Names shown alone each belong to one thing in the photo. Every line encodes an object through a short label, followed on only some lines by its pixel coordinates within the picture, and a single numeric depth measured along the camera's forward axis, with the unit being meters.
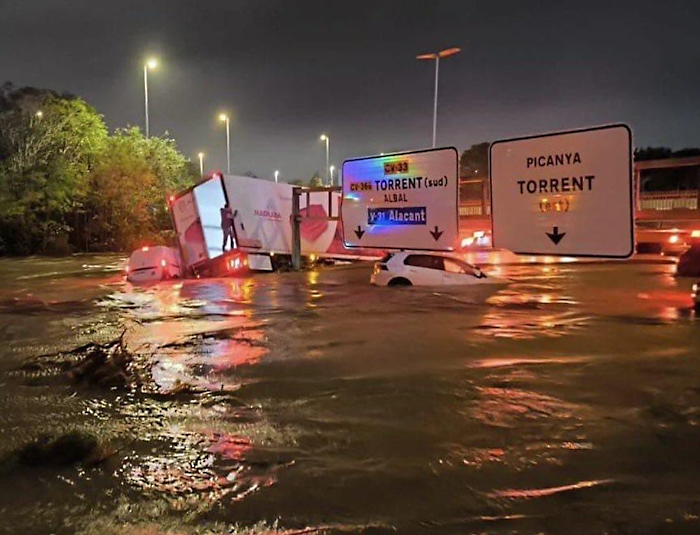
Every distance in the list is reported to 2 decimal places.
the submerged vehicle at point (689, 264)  21.06
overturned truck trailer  21.69
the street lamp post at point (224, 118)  58.62
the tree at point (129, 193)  43.78
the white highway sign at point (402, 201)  11.84
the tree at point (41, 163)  42.28
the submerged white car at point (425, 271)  18.17
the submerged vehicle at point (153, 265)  22.05
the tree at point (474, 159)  72.06
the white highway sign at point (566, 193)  8.74
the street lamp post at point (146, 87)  44.41
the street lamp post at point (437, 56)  27.42
